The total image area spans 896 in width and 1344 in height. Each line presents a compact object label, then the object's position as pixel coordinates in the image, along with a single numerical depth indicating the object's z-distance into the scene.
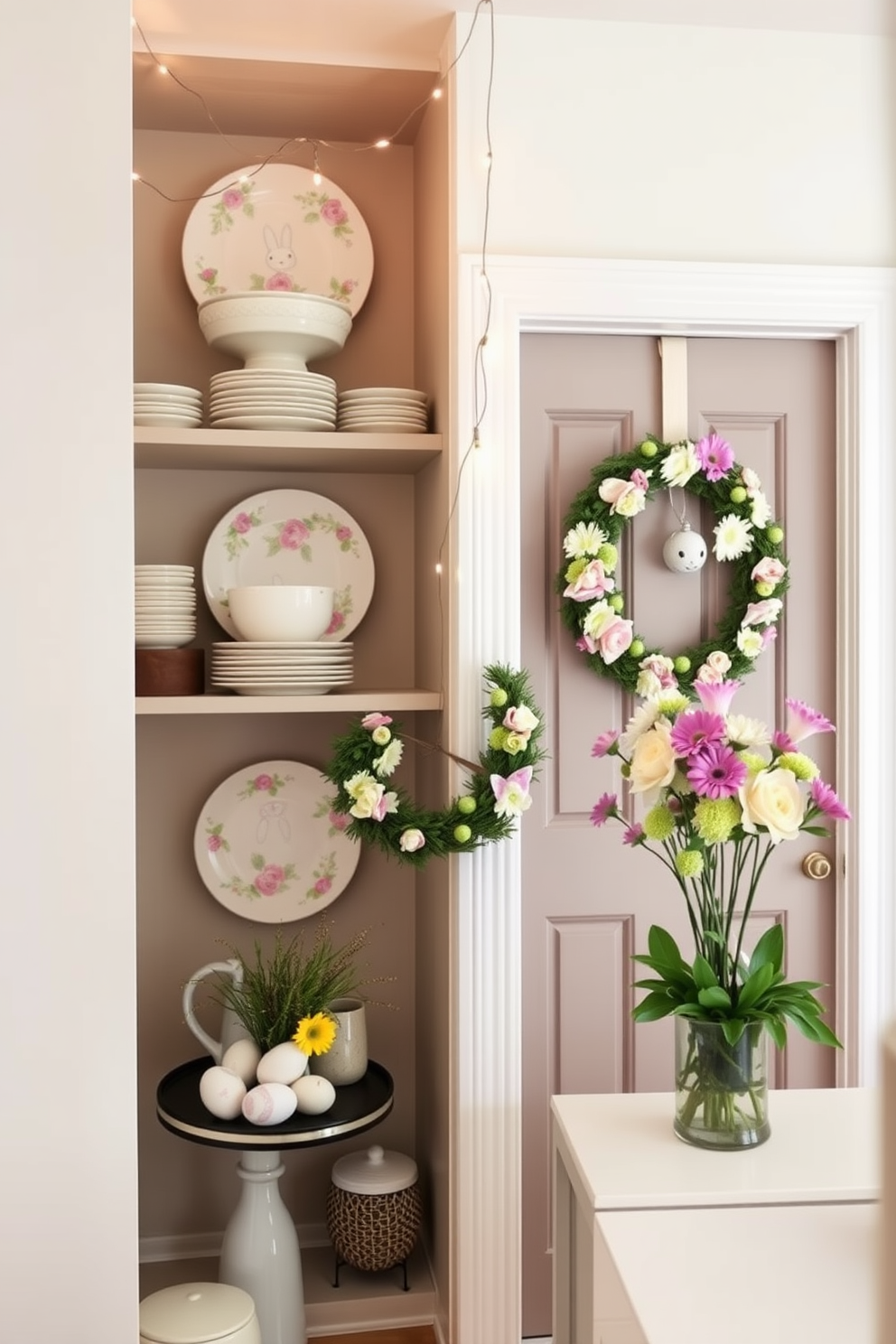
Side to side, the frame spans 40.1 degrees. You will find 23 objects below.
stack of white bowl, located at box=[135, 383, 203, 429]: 2.42
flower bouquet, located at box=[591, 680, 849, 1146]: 1.54
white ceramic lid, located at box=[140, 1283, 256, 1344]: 2.12
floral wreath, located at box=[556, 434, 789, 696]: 2.42
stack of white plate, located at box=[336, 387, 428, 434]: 2.51
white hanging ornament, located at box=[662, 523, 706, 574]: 2.48
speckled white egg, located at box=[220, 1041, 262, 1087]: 2.43
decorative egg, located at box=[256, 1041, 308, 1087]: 2.37
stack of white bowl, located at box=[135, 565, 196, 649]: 2.45
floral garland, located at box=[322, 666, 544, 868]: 2.27
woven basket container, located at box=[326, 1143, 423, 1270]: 2.54
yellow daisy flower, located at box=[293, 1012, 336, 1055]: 2.39
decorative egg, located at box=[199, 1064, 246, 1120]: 2.34
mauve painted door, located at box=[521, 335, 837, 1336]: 2.52
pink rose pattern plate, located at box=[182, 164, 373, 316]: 2.70
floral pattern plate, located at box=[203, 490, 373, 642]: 2.71
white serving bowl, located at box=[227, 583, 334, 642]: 2.47
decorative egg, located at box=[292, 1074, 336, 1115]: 2.36
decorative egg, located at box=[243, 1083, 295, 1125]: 2.30
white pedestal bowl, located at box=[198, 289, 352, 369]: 2.46
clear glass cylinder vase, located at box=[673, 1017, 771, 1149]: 1.58
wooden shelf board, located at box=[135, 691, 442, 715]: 2.39
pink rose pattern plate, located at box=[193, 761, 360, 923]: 2.74
